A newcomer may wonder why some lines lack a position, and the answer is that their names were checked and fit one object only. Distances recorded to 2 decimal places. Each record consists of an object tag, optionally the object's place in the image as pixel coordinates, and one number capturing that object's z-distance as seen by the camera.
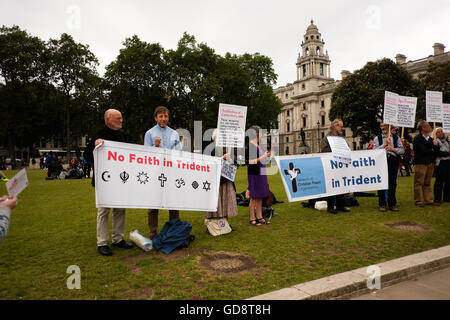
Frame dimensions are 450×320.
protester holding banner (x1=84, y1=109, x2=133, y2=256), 4.70
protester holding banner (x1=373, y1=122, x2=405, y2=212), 7.78
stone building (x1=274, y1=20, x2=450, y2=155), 89.62
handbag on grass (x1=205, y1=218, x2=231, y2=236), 5.77
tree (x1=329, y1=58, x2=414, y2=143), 42.94
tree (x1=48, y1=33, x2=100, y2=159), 39.28
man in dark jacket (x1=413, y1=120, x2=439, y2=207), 8.12
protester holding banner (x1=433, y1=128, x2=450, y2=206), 8.42
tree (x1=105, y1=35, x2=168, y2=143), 36.03
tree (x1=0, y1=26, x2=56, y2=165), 37.97
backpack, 4.81
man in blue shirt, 5.26
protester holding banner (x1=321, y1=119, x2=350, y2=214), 7.72
